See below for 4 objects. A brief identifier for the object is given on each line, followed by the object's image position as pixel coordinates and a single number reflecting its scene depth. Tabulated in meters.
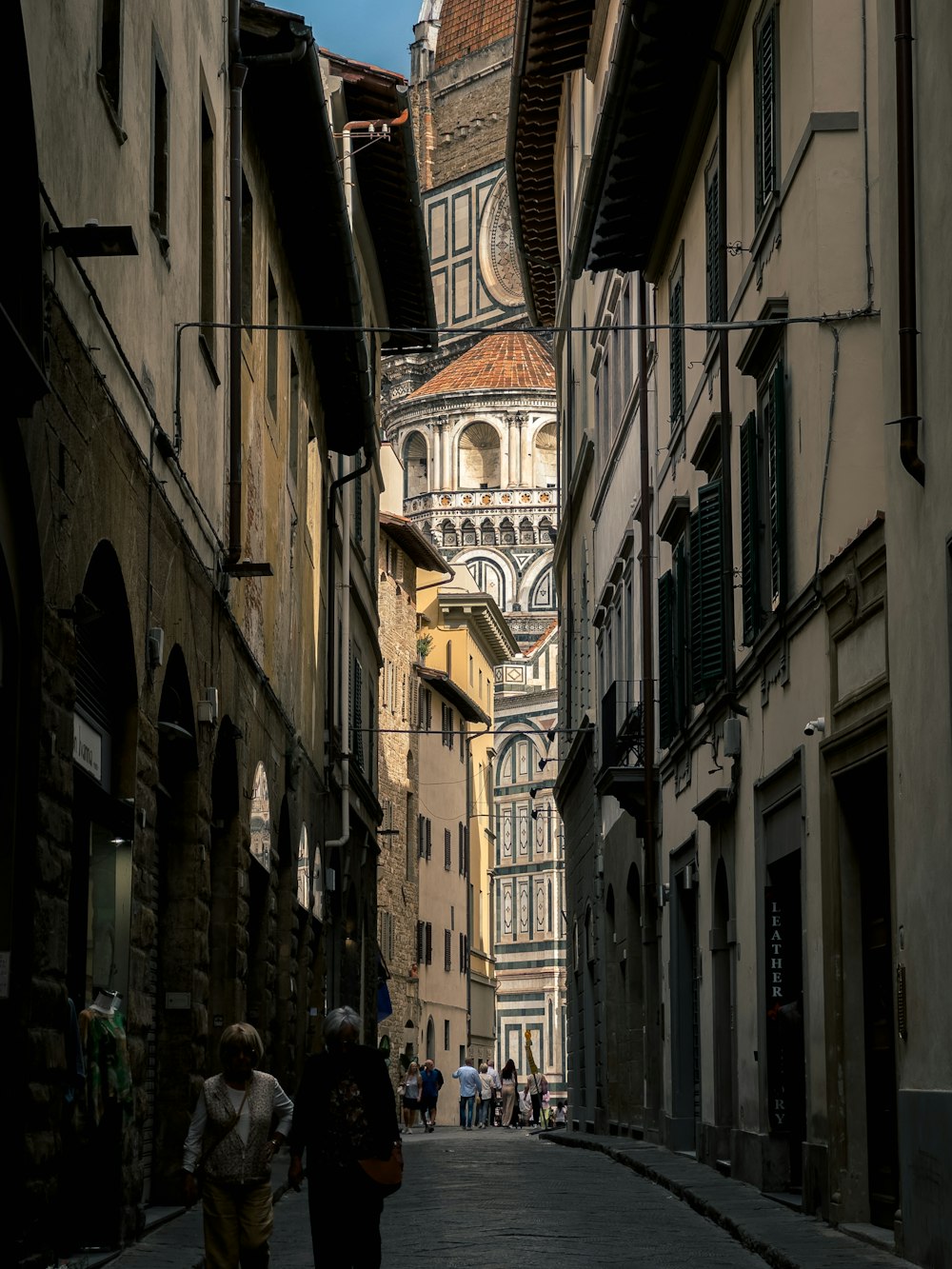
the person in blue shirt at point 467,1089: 46.53
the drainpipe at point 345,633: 29.52
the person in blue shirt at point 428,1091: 43.59
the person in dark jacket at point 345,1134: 8.46
